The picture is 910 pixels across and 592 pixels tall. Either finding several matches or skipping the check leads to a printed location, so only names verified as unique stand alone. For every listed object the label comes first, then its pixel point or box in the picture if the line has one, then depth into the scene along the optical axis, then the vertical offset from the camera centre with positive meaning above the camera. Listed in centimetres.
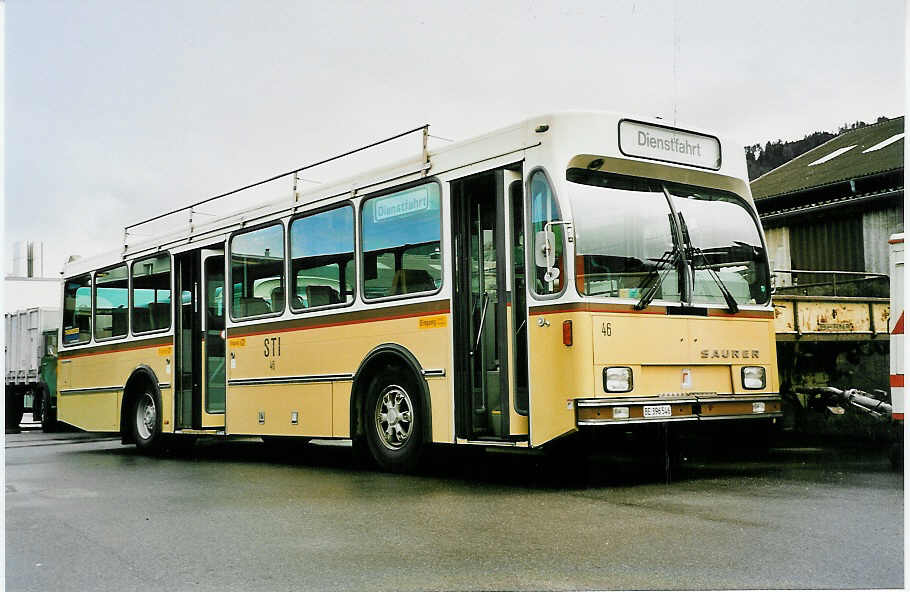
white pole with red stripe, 828 +32
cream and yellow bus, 801 +64
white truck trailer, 2284 +60
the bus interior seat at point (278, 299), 1103 +81
